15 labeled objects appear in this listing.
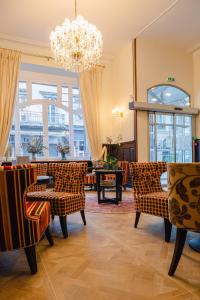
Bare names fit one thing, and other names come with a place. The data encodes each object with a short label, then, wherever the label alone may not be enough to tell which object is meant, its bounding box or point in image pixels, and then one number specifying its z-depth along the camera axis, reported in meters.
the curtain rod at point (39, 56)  6.77
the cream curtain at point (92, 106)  7.32
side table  4.68
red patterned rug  3.99
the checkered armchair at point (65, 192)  2.71
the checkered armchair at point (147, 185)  2.71
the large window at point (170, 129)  7.24
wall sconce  7.45
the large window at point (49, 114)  7.14
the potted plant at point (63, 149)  7.08
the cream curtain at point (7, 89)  6.20
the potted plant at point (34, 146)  6.61
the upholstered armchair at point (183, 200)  1.69
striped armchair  1.69
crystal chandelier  4.34
